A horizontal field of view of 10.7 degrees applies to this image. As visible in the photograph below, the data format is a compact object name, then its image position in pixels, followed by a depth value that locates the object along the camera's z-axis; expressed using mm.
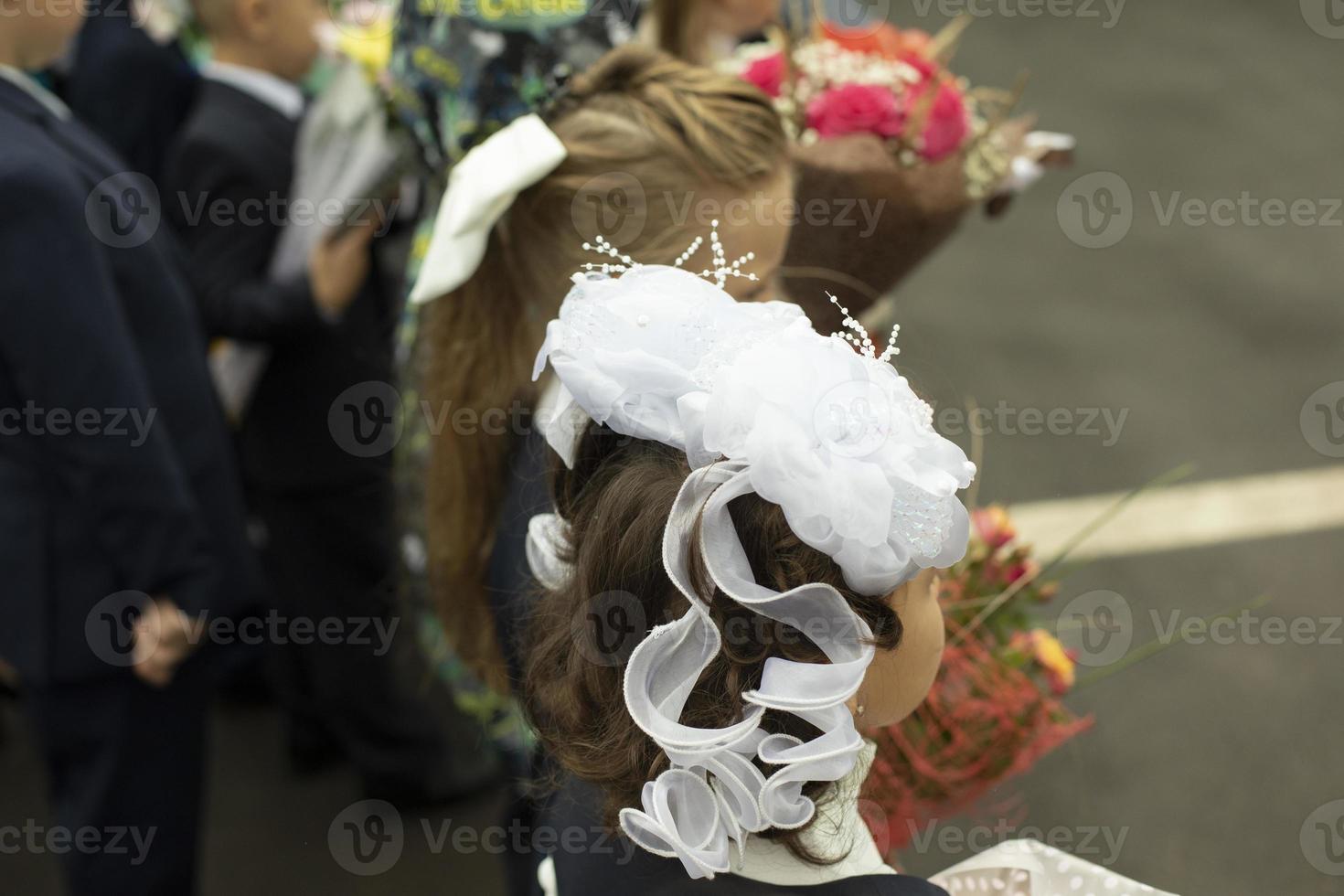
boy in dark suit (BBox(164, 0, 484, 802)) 4173
